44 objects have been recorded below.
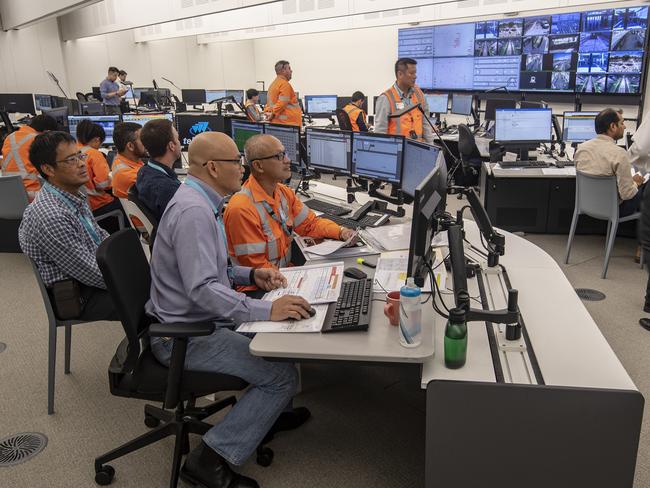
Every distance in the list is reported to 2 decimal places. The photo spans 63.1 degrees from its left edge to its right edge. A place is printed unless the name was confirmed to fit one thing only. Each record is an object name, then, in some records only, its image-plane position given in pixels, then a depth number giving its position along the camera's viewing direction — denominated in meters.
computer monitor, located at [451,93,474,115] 7.20
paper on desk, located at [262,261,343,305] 1.85
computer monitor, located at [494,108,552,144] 4.92
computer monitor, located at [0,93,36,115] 8.20
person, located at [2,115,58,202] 4.29
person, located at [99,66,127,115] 9.13
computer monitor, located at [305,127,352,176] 3.29
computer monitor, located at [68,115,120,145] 5.25
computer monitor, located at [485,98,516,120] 6.19
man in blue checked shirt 2.14
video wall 6.87
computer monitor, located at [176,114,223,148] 4.91
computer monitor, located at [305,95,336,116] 9.48
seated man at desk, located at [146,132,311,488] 1.73
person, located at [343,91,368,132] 6.88
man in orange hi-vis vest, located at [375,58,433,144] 4.70
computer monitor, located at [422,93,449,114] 7.68
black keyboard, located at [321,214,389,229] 2.74
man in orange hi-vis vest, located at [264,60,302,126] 6.36
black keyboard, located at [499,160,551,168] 4.71
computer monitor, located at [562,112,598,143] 5.16
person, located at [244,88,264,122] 6.49
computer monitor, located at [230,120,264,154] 4.05
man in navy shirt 2.88
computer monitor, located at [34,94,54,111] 8.15
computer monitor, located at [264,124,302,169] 3.62
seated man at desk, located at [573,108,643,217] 3.71
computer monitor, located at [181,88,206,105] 10.46
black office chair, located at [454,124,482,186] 5.82
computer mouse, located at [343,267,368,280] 2.03
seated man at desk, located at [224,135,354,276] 2.26
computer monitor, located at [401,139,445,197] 2.54
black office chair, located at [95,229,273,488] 1.68
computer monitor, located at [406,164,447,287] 1.57
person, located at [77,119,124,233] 4.04
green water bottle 1.43
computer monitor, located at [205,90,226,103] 10.72
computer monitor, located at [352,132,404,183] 2.93
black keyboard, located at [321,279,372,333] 1.62
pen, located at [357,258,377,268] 2.19
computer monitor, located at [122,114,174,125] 5.28
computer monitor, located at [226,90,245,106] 10.41
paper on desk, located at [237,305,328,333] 1.64
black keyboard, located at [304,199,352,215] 3.00
